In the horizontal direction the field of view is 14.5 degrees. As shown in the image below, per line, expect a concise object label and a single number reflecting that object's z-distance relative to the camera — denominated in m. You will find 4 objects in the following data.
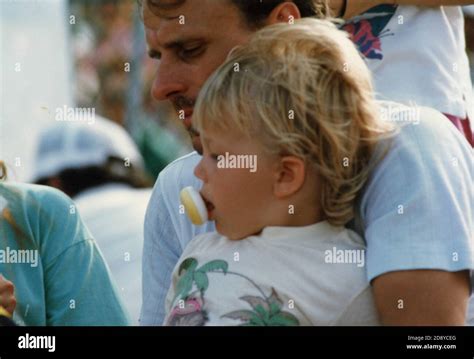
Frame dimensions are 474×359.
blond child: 1.70
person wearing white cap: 2.69
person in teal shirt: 1.87
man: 1.69
